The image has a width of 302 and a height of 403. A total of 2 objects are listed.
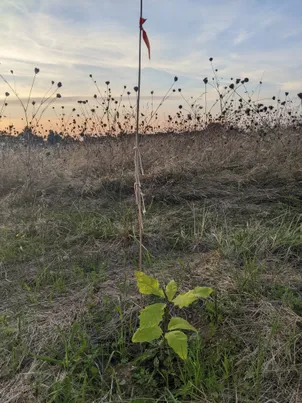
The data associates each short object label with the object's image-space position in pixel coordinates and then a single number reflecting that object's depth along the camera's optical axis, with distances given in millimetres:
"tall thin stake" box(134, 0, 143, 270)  1509
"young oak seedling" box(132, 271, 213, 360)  1364
